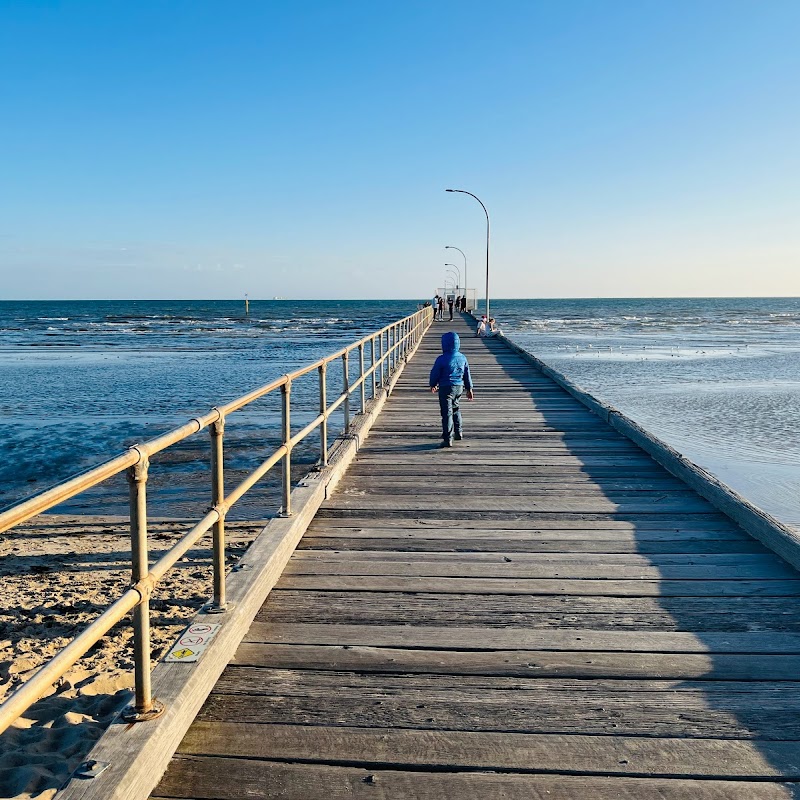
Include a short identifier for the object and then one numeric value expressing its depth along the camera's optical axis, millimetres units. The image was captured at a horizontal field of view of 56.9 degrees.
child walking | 7527
